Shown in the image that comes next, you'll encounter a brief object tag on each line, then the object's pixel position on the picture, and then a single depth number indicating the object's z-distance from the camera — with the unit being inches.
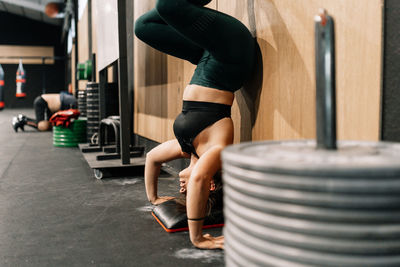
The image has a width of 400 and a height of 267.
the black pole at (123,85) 116.0
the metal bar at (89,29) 245.1
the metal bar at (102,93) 155.2
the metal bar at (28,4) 502.6
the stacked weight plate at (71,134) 191.6
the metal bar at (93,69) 191.9
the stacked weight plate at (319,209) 22.0
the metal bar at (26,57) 691.4
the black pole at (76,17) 329.3
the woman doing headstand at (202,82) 57.5
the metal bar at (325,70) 27.0
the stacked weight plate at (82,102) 221.3
